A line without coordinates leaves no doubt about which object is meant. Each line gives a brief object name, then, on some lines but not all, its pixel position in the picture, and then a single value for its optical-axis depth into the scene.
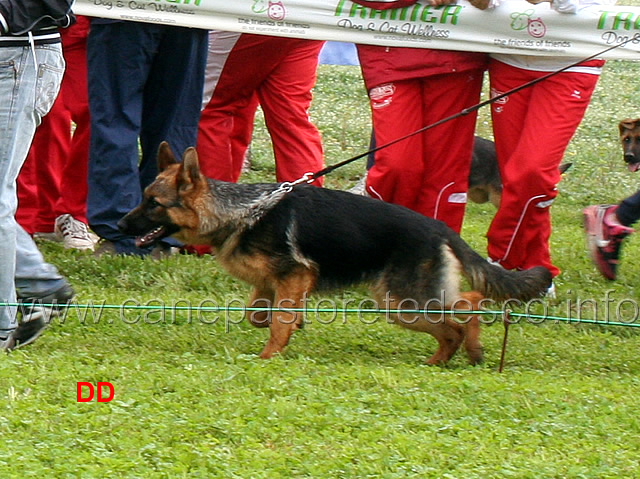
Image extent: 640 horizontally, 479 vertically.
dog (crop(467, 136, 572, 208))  16.85
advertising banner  13.34
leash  11.50
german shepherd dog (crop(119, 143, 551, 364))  10.91
